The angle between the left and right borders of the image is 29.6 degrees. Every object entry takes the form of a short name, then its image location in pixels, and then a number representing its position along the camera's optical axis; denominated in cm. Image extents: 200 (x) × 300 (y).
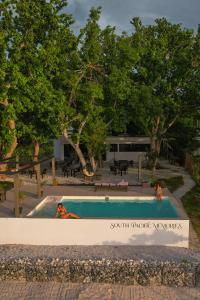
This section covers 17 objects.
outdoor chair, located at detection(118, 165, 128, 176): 3035
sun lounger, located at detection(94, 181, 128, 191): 2284
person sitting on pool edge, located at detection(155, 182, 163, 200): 2009
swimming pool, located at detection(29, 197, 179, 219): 1961
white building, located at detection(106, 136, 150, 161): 4169
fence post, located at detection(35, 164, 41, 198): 2098
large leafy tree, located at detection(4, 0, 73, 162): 2547
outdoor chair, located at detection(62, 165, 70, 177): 2920
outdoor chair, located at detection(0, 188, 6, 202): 2017
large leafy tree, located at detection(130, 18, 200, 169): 3222
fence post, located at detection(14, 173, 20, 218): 1592
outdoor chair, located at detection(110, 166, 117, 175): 3066
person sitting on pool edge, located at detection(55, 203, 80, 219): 1568
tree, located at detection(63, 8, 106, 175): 2688
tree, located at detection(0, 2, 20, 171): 2452
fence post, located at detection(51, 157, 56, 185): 2459
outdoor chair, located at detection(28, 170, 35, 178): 2858
